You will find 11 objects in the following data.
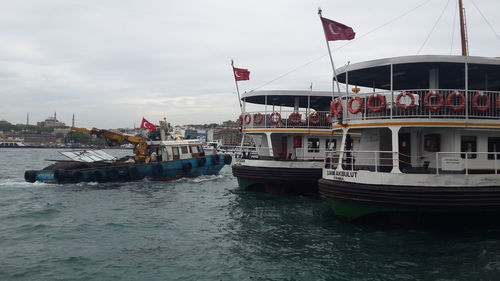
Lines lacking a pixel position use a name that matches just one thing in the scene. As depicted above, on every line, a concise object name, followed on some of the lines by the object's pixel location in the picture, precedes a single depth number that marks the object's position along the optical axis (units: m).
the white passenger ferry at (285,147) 19.38
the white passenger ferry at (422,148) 11.24
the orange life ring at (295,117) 21.58
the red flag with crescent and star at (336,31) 13.25
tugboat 24.83
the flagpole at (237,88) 22.96
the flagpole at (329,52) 13.04
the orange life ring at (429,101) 11.91
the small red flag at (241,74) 22.64
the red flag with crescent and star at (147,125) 28.30
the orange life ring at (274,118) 21.69
